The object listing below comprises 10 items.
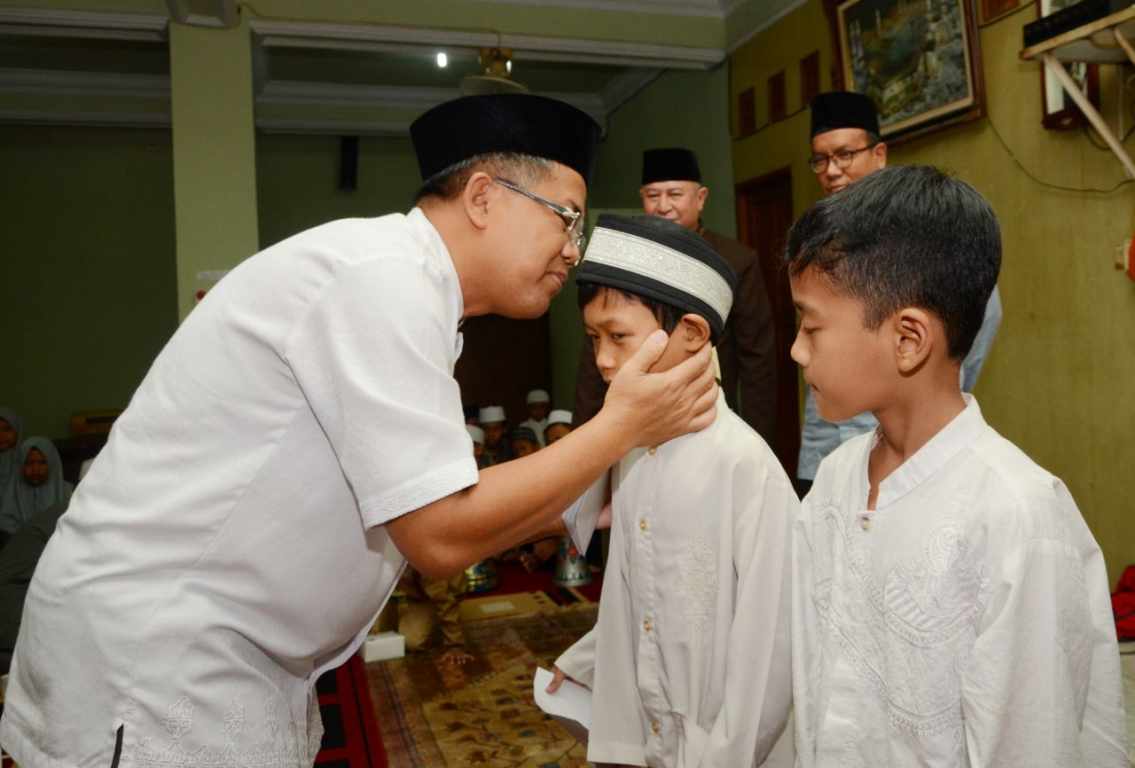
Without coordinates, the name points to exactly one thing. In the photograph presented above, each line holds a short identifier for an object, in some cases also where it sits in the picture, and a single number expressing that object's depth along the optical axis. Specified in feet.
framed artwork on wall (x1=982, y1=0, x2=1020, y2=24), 12.28
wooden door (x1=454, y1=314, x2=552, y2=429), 31.81
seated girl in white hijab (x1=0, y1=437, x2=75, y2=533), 19.47
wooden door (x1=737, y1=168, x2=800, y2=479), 18.37
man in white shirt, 3.51
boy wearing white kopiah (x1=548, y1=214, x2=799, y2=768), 4.80
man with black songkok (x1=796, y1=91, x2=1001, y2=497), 8.48
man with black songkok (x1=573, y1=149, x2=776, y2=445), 10.96
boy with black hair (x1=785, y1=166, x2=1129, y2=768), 3.29
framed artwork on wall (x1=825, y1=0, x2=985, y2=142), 12.95
